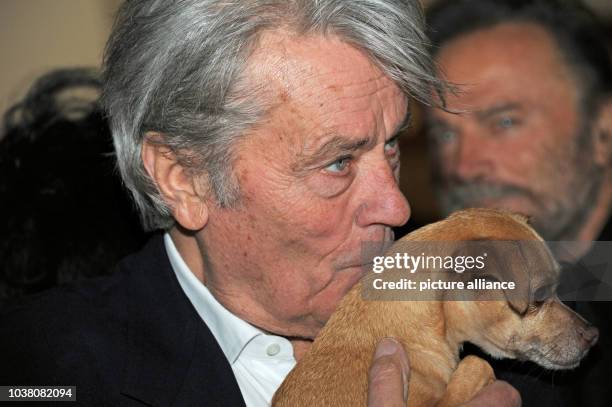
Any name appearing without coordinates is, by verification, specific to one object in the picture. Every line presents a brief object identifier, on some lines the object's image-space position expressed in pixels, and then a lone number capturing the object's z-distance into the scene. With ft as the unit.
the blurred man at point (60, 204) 9.96
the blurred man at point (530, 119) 13.62
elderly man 7.01
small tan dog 7.19
